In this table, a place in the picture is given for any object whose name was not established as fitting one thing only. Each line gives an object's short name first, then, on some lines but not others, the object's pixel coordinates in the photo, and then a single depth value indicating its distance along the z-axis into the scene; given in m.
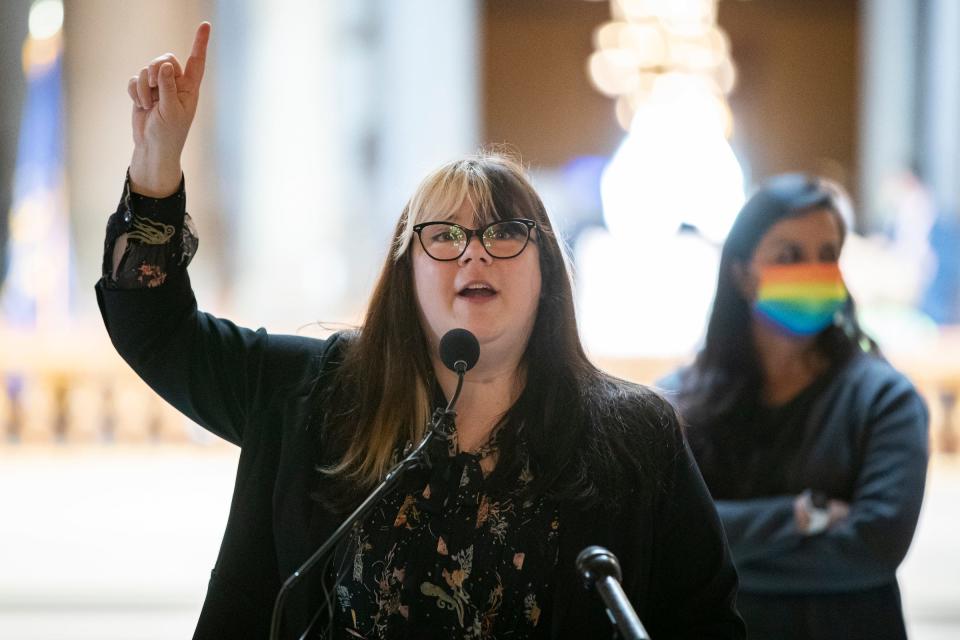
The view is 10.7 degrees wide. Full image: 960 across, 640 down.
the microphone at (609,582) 5.33
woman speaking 5.65
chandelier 22.45
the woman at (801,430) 6.08
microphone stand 5.45
